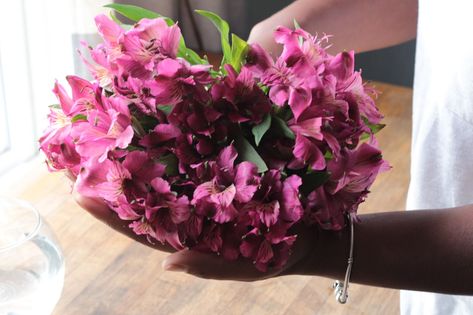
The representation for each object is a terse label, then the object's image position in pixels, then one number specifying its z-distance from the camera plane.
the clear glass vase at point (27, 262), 0.79
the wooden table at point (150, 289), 0.94
